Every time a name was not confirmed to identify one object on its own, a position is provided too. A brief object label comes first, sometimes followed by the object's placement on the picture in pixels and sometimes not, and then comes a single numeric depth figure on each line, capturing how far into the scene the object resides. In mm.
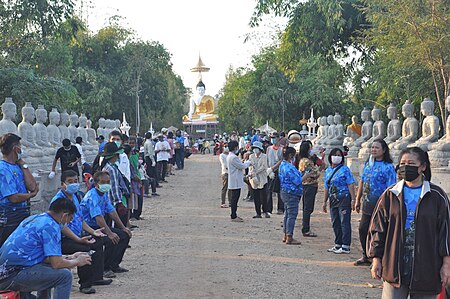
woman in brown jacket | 4848
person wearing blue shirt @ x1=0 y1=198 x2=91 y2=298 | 5770
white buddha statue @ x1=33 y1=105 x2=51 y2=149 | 17062
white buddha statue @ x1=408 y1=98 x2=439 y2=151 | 14297
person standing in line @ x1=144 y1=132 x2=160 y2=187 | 20180
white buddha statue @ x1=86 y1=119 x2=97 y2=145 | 24625
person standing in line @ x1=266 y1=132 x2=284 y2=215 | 14461
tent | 45994
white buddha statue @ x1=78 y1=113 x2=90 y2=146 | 23009
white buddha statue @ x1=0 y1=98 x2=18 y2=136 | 14219
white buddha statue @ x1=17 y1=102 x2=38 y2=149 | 15914
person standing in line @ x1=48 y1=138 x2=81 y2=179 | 13555
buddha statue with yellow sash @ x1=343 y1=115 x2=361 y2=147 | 24500
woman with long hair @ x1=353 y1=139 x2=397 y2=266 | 8664
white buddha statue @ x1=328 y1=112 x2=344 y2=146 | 26422
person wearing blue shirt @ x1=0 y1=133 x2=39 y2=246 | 7176
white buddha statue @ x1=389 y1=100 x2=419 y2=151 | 16522
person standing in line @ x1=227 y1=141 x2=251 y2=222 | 13602
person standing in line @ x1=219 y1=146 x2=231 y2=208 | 15654
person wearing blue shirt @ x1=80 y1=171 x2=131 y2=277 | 8156
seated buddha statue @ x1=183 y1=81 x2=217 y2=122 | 77438
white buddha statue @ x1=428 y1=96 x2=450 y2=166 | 12297
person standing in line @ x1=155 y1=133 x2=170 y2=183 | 21562
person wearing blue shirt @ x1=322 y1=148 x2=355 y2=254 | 9930
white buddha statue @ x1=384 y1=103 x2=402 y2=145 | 17938
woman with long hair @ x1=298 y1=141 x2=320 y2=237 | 11656
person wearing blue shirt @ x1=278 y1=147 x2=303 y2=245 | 10945
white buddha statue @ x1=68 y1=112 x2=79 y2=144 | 21172
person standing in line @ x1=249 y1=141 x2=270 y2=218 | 14000
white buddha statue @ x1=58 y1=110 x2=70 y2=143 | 20067
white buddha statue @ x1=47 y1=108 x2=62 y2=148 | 18234
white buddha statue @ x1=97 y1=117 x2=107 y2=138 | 29292
